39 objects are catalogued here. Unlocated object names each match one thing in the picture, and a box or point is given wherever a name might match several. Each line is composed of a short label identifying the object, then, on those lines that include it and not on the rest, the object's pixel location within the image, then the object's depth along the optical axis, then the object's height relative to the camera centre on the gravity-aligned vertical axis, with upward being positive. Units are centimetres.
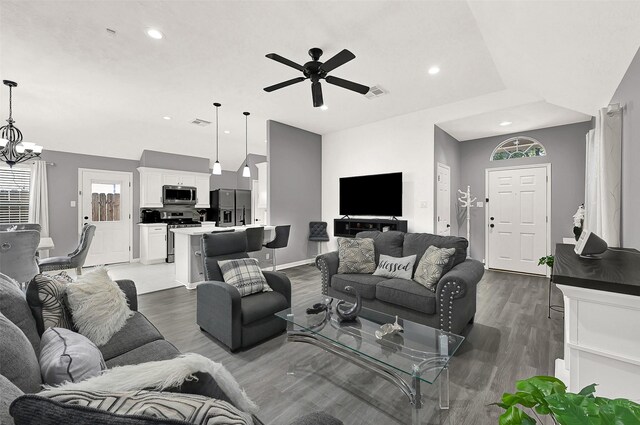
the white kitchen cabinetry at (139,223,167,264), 650 -79
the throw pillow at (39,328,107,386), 97 -57
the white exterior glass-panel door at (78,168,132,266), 627 -4
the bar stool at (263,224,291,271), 498 -52
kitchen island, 440 -74
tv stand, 514 -29
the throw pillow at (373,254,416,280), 309 -66
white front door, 507 -15
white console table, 123 -56
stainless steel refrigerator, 788 +10
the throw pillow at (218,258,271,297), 271 -66
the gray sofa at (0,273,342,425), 50 -51
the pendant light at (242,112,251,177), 513 +180
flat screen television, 521 +32
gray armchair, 240 -88
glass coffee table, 158 -90
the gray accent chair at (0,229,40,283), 286 -47
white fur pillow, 162 -60
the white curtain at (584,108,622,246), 246 +35
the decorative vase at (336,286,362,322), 214 -81
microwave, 698 +40
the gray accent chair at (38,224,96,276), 419 -77
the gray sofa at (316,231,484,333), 250 -79
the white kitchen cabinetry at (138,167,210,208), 679 +76
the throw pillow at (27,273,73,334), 150 -52
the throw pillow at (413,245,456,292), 273 -58
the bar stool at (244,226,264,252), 436 -44
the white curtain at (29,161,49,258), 559 +25
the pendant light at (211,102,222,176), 464 +75
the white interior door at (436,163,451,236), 501 +19
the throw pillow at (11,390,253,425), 50 -41
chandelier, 386 +92
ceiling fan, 263 +139
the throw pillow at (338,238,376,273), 338 -57
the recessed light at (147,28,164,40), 270 +178
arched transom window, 516 +121
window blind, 547 +33
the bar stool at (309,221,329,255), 629 -42
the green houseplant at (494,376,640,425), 56 -44
